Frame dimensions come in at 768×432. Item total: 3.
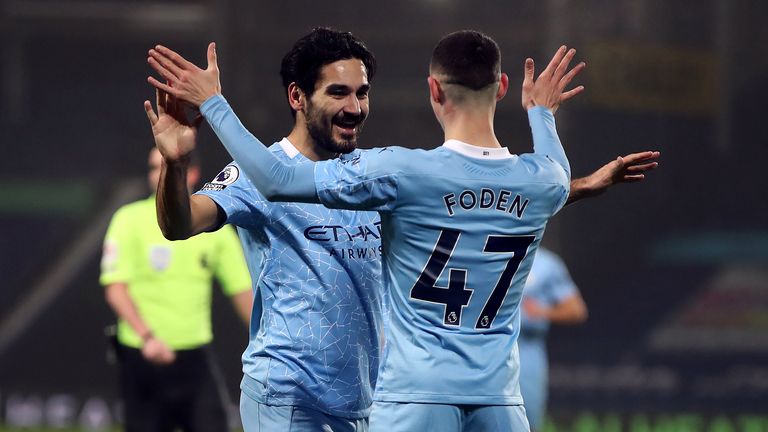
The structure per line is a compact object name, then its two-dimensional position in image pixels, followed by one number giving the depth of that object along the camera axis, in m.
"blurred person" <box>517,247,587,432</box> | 16.58
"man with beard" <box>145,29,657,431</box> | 8.30
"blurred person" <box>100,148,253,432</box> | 14.76
